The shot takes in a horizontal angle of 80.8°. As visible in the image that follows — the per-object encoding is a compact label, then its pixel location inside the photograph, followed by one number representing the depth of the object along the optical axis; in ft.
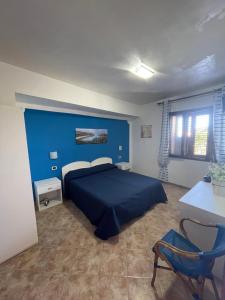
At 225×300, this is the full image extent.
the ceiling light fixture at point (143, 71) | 6.54
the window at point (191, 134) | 10.33
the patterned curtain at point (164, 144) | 12.09
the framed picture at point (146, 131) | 14.17
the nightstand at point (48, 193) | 8.75
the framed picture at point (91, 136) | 11.72
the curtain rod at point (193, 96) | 9.31
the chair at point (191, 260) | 3.14
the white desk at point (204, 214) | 4.40
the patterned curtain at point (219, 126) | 8.98
